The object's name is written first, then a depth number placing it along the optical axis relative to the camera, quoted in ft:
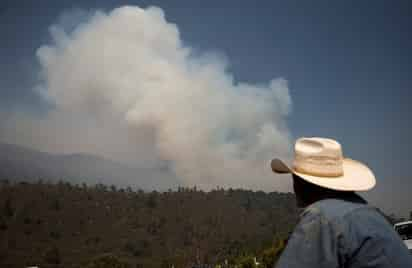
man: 5.32
